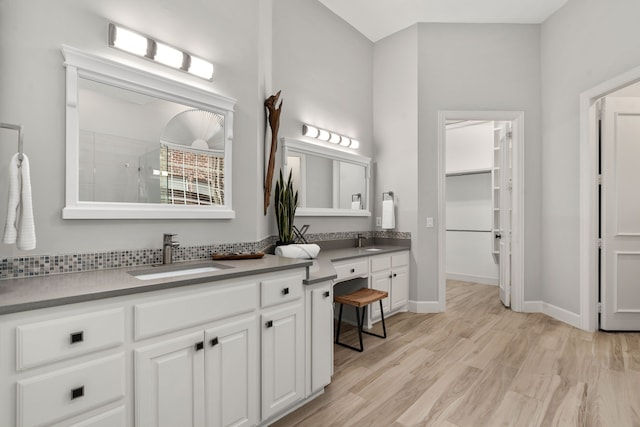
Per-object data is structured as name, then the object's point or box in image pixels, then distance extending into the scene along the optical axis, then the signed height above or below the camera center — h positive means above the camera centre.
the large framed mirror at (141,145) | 1.59 +0.41
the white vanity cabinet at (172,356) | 1.01 -0.58
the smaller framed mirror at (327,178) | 2.99 +0.40
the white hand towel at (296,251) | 2.45 -0.29
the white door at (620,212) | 3.06 +0.02
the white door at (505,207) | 3.79 +0.09
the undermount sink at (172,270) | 1.68 -0.32
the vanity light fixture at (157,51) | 1.71 +0.97
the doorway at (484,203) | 3.64 +0.16
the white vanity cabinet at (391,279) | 3.19 -0.70
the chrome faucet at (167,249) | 1.82 -0.20
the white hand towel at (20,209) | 1.21 +0.03
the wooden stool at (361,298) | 2.55 -0.70
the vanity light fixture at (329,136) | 3.10 +0.84
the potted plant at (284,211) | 2.64 +0.03
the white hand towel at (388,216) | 3.72 -0.02
